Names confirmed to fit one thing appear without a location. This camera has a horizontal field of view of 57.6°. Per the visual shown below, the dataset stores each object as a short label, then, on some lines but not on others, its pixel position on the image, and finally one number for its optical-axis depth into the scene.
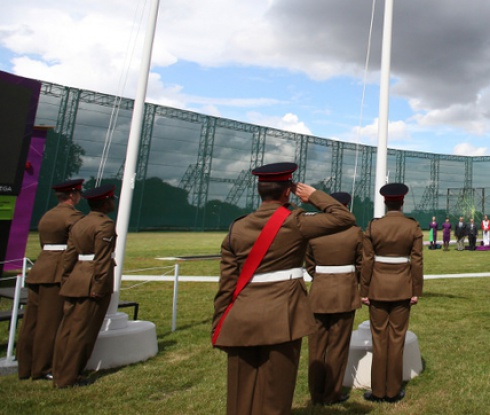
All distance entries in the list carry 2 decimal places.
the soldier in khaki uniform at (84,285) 4.34
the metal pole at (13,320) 4.99
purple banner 11.04
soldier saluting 2.51
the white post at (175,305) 6.43
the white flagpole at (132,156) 5.48
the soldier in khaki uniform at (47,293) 4.65
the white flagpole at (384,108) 5.27
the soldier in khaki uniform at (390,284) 4.05
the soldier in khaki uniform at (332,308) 3.99
